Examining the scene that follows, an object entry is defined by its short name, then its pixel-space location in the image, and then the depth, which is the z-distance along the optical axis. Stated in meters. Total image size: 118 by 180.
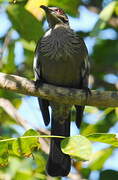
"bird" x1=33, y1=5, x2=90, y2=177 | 9.58
